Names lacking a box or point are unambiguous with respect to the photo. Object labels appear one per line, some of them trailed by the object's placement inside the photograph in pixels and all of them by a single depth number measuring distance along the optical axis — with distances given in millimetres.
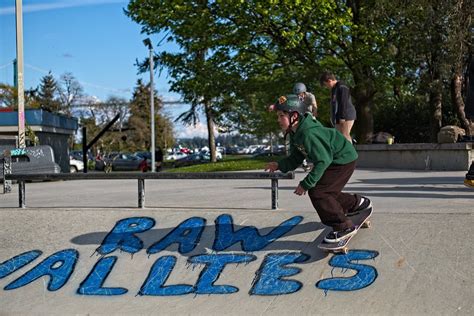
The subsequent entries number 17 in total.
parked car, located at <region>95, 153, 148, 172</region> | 46438
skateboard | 5453
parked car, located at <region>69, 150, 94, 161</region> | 51925
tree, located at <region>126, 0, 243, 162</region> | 23141
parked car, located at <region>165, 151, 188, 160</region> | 76375
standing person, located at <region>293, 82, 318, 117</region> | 10188
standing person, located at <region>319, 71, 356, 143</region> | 8992
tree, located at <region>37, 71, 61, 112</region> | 65562
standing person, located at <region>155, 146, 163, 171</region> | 30606
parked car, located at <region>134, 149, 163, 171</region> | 30606
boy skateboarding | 5293
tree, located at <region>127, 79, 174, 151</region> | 67000
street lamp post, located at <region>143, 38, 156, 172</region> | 27808
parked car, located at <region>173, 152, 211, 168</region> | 45912
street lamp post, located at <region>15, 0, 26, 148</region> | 17547
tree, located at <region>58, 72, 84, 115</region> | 66312
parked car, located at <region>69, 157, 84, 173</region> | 37344
